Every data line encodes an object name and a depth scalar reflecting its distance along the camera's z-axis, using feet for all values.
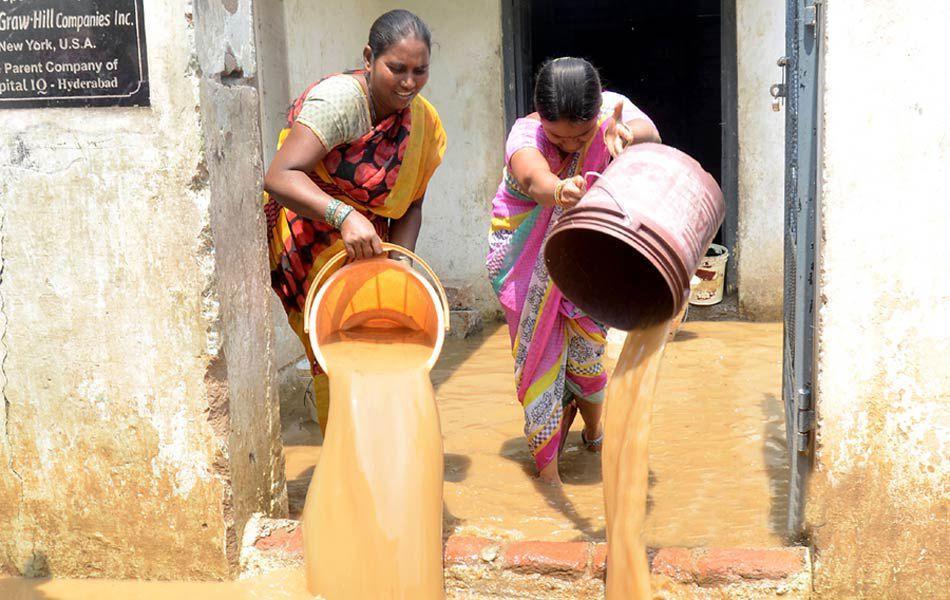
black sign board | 8.93
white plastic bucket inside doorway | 21.16
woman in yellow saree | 9.97
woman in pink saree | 10.53
